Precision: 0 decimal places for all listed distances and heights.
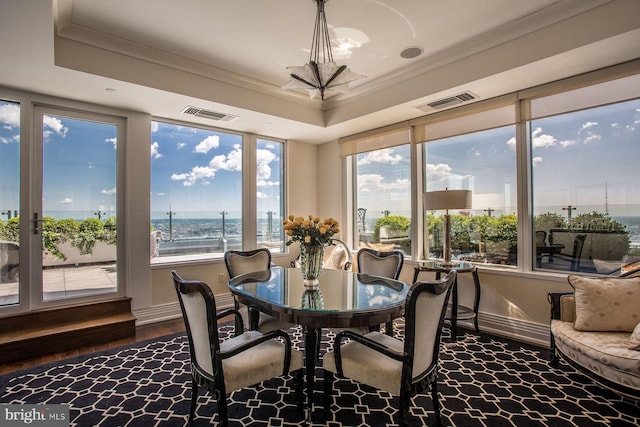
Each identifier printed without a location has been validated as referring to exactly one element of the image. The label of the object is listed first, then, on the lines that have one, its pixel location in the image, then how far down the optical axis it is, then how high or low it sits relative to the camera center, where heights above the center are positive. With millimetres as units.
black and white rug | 2051 -1256
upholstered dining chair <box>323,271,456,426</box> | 1701 -817
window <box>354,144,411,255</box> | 4551 +260
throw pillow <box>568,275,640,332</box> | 2357 -662
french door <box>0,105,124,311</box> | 3295 +71
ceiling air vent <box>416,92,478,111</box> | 3455 +1245
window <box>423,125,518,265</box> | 3574 +312
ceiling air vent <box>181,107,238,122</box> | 3880 +1263
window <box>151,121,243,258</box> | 4250 +369
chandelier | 2455 +1082
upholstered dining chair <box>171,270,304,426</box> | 1757 -815
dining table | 1893 -541
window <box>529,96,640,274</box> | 2867 +257
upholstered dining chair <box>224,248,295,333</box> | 2674 -508
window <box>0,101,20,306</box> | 3230 +187
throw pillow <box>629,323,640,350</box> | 2062 -798
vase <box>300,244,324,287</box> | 2527 -336
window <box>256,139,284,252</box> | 5090 +366
